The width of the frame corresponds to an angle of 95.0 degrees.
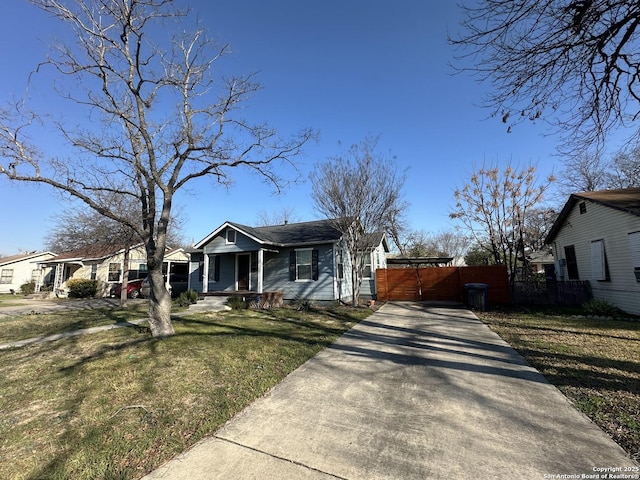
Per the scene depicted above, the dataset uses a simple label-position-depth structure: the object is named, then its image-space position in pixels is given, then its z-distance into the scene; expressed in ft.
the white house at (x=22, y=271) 93.25
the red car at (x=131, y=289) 68.49
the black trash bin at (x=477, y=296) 39.65
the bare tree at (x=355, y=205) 41.93
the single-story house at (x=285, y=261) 46.83
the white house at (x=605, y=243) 32.40
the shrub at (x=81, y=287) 70.33
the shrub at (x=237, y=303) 41.91
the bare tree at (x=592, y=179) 75.56
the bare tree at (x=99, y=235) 46.53
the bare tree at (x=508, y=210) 48.11
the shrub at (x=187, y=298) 46.50
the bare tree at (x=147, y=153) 22.72
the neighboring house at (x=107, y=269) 74.79
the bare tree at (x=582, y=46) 13.53
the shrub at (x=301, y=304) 41.37
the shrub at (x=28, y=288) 85.76
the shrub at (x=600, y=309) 32.08
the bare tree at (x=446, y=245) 129.77
